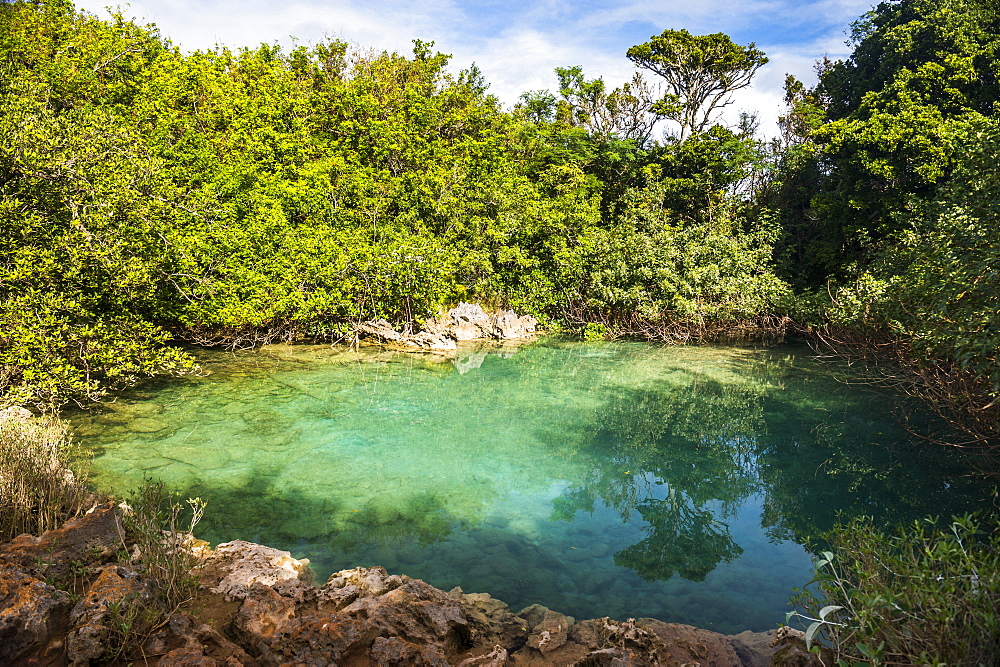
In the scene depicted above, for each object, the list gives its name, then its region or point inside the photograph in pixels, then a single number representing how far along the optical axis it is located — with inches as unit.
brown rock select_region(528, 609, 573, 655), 177.4
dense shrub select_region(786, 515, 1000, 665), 105.9
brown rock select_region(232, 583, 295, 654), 161.0
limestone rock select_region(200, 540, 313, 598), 195.3
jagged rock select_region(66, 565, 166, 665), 142.5
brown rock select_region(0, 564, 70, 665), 140.8
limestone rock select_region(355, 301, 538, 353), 732.0
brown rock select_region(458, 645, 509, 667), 156.1
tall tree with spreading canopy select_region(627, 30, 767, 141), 937.5
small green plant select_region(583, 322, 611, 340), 759.7
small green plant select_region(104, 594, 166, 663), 146.5
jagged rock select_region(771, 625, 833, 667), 143.9
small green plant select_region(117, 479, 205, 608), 177.0
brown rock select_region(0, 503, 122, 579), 180.1
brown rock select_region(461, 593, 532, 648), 185.9
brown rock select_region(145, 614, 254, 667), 143.3
